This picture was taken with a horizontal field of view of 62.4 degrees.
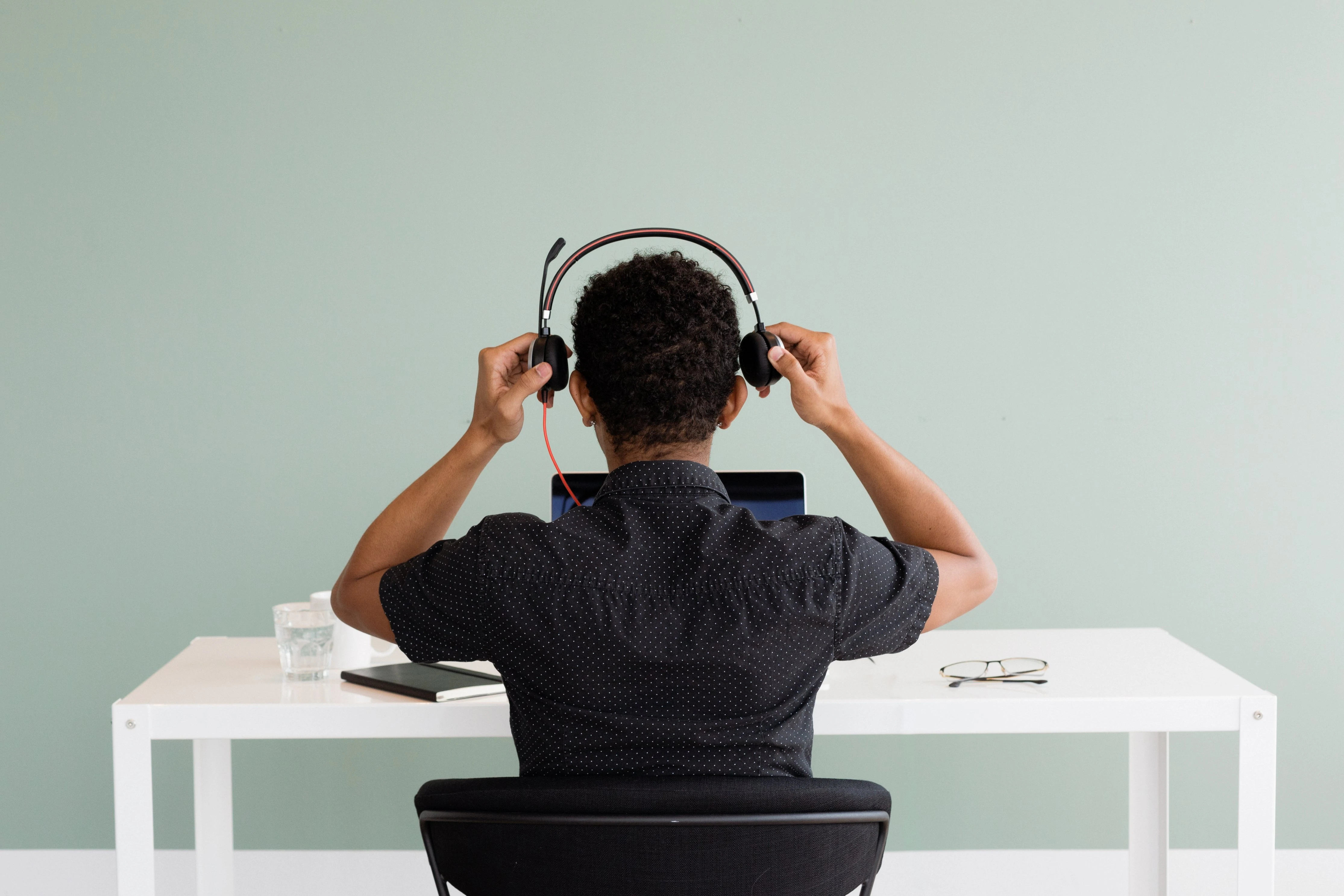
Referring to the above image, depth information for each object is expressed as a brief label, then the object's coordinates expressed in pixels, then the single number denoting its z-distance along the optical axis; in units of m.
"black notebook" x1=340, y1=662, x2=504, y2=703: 1.51
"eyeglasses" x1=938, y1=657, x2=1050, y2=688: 1.60
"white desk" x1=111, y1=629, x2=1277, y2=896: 1.47
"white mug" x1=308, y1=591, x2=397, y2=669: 1.69
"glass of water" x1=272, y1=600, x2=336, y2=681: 1.63
